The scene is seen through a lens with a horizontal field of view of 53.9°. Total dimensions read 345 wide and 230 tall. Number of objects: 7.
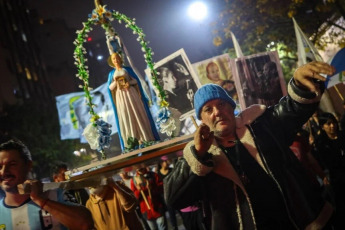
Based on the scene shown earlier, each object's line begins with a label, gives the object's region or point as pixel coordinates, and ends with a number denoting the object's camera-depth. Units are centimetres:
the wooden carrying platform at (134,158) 365
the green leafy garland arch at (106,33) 572
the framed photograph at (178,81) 599
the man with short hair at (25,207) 290
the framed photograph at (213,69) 682
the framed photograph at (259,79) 564
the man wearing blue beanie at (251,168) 261
